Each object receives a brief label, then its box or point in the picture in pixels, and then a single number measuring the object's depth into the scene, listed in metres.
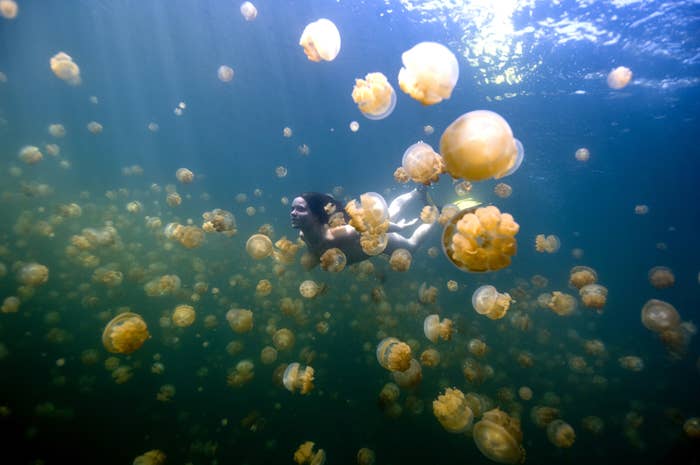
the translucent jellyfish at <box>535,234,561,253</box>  8.48
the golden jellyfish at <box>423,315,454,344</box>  6.03
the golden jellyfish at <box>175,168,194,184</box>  9.16
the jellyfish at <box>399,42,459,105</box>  3.82
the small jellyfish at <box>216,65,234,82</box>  13.22
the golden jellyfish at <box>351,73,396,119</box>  4.86
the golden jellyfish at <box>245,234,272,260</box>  7.26
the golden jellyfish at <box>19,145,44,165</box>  9.57
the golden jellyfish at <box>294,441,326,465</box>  5.90
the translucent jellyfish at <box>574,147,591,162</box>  18.48
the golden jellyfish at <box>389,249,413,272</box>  6.82
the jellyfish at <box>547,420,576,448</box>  6.75
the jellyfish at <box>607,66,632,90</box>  13.28
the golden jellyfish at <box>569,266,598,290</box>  7.03
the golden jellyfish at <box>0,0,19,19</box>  10.70
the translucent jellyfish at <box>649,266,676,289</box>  8.88
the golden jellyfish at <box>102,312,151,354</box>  5.13
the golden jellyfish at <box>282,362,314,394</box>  5.95
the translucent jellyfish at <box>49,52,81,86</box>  9.85
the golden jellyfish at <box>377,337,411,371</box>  5.39
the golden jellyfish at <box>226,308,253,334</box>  7.40
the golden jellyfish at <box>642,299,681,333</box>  7.55
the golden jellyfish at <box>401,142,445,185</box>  4.48
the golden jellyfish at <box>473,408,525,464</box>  4.74
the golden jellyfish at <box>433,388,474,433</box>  5.14
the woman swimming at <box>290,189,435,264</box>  5.81
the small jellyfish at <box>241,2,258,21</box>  11.77
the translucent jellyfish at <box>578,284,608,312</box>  6.59
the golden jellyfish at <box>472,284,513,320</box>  5.42
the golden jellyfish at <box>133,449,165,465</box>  6.08
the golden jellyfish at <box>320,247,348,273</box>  6.23
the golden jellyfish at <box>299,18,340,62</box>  5.28
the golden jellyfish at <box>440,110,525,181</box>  3.28
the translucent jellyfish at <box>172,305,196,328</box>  7.07
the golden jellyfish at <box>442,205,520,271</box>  3.31
